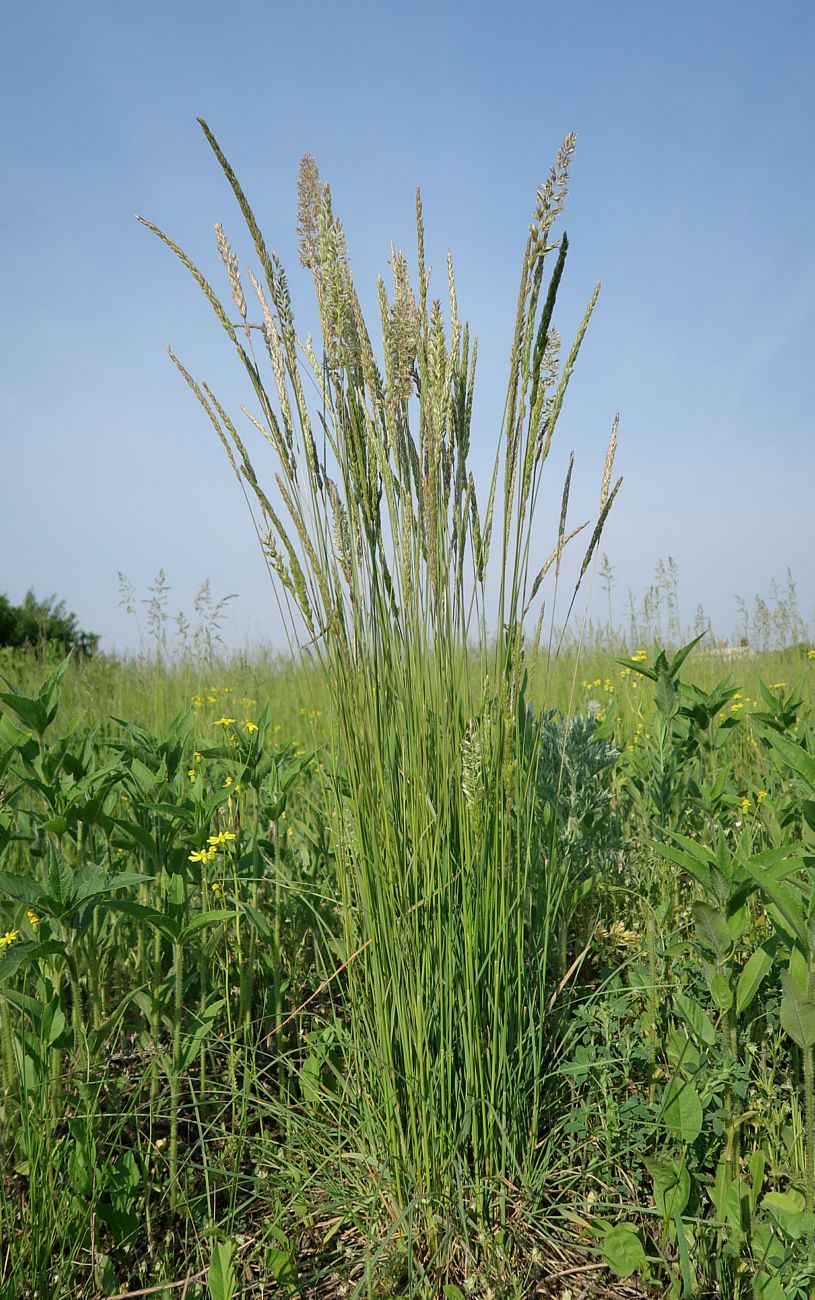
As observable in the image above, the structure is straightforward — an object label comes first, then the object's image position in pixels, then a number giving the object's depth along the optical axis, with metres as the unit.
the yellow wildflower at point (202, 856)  0.71
